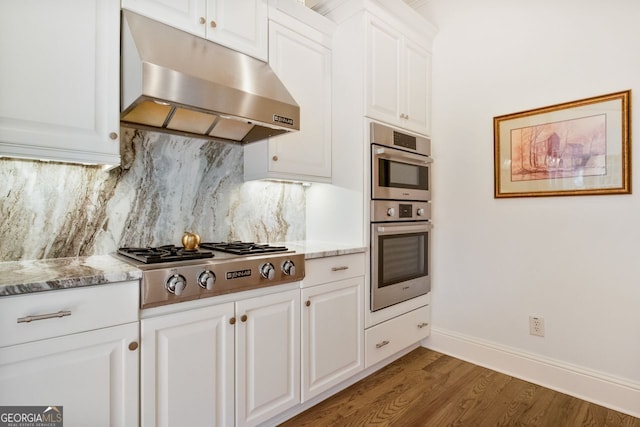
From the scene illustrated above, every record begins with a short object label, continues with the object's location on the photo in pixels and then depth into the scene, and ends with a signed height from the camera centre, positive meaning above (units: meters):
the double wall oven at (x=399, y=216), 2.24 +0.00
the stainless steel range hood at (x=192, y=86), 1.35 +0.57
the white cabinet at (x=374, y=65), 2.21 +1.06
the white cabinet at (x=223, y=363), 1.30 -0.65
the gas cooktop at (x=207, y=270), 1.27 -0.23
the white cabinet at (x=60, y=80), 1.21 +0.53
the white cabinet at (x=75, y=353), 1.01 -0.45
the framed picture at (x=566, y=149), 1.93 +0.42
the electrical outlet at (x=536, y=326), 2.24 -0.75
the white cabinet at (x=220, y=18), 1.55 +1.00
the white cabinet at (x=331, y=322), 1.84 -0.62
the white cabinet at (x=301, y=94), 2.01 +0.80
